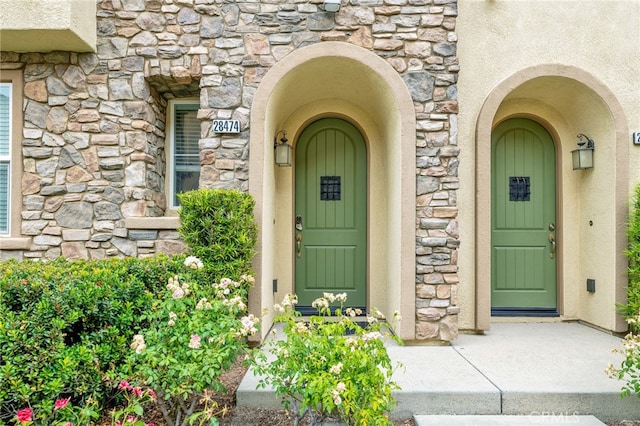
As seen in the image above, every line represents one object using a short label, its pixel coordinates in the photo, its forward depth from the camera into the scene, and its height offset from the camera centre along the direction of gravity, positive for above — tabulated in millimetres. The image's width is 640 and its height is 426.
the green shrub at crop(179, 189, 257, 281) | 3584 -130
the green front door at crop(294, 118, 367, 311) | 5102 -104
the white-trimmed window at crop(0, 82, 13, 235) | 4234 +671
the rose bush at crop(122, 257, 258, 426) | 2275 -769
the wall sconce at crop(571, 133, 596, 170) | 4656 +703
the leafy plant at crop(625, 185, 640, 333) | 4148 -468
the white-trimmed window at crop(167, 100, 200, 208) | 4762 +804
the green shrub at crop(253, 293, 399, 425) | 2184 -884
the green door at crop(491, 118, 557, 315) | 4992 -126
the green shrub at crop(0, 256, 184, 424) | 2262 -694
